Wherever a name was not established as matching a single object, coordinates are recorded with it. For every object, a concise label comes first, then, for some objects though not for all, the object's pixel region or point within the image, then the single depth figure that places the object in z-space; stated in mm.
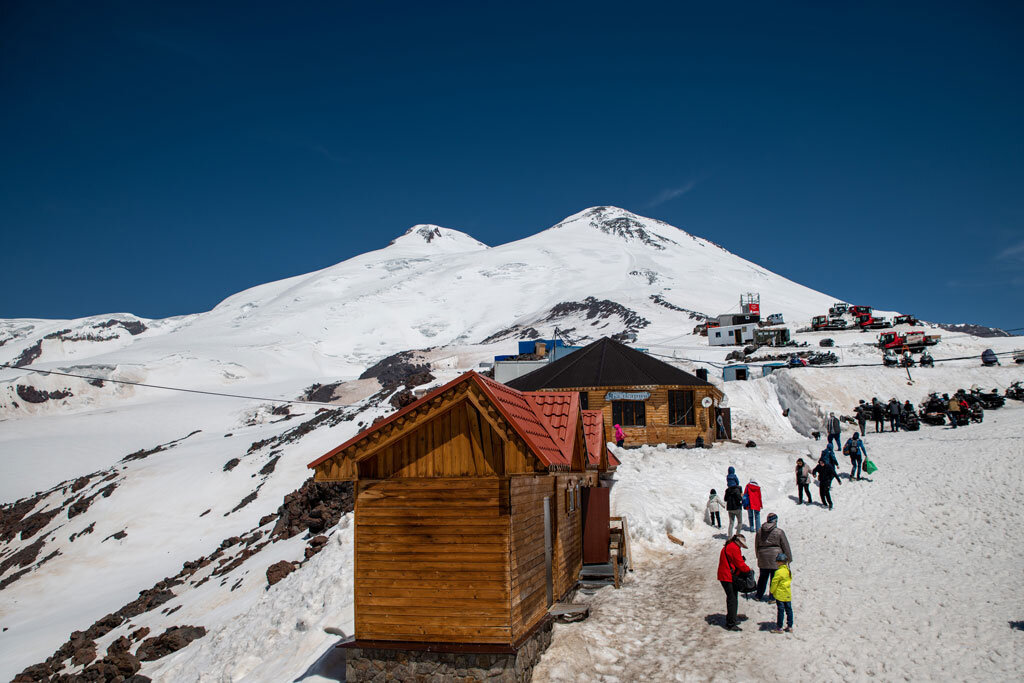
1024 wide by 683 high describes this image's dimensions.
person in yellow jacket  10938
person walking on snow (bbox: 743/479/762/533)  16609
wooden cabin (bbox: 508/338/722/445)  29906
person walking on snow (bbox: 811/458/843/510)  18094
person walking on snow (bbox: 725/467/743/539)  16516
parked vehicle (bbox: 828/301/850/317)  74188
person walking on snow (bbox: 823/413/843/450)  23847
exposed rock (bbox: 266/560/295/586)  20672
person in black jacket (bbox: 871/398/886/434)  29136
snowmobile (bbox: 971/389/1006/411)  31819
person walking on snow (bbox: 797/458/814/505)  18875
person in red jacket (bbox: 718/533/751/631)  11352
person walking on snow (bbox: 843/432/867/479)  20266
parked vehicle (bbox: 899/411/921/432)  28031
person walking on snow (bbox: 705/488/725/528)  18266
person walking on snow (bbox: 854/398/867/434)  27891
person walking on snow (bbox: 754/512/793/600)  11531
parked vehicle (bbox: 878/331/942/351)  50500
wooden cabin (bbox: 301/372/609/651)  10188
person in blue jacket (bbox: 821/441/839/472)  18969
